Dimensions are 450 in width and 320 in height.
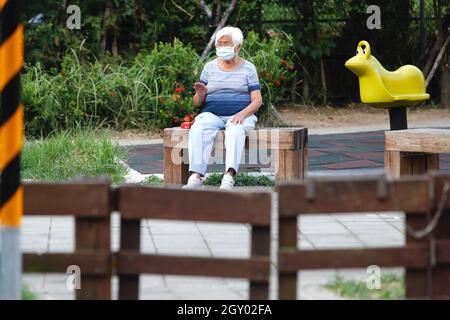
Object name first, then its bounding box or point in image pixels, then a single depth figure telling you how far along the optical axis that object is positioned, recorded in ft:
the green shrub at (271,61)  75.29
